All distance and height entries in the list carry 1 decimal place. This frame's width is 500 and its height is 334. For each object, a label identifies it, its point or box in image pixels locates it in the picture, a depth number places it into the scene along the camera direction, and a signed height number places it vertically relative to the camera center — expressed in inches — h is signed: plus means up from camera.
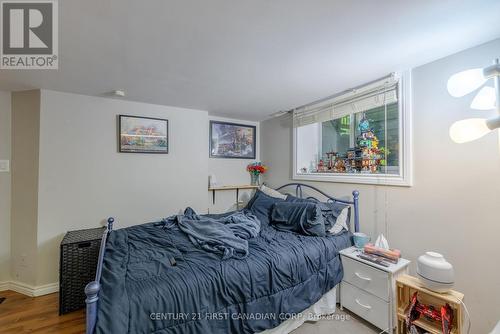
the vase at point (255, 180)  155.3 -7.8
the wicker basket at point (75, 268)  81.3 -37.7
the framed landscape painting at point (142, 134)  109.7 +17.9
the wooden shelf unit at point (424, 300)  57.3 -38.2
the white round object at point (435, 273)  57.5 -27.6
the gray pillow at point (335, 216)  92.3 -20.2
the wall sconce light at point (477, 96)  50.9 +18.4
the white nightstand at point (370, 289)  69.1 -40.7
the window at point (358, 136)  82.9 +15.4
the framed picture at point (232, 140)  143.8 +19.5
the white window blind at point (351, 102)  86.0 +30.1
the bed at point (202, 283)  48.4 -29.8
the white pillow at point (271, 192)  124.5 -14.0
